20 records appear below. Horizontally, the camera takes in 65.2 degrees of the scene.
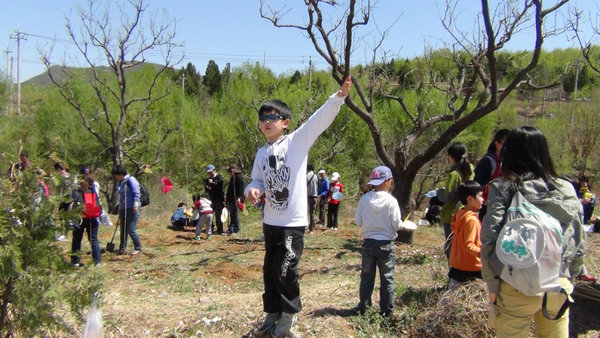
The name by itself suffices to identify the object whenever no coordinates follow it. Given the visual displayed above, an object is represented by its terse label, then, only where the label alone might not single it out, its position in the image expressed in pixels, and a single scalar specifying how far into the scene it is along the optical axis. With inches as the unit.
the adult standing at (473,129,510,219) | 188.4
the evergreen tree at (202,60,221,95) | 1739.7
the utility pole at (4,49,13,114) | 935.0
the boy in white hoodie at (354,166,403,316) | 163.5
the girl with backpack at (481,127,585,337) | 98.1
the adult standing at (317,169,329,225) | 486.0
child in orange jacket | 165.0
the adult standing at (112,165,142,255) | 323.6
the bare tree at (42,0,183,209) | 593.0
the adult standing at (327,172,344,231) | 469.7
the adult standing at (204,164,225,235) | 428.8
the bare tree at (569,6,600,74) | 331.6
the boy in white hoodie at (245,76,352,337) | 130.3
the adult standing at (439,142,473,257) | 205.6
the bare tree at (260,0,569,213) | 303.0
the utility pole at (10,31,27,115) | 1498.5
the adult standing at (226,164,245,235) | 424.5
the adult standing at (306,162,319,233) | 399.2
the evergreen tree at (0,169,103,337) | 116.9
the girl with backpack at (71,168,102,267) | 280.1
